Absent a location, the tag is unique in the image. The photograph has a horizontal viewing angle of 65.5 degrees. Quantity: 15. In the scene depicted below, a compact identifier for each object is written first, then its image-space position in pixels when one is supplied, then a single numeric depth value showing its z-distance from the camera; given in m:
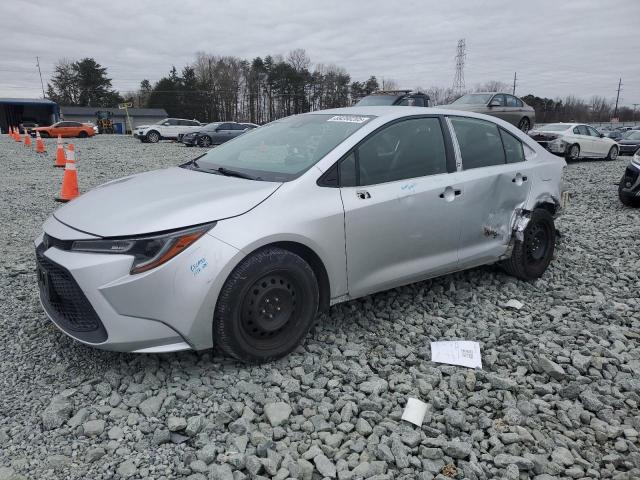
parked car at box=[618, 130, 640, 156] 21.28
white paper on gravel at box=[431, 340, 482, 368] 3.16
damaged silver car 2.63
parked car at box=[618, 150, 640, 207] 8.29
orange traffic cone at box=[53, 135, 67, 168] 12.94
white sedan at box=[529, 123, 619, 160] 15.88
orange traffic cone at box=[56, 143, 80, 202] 7.49
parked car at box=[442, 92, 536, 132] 14.09
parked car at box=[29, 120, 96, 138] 35.78
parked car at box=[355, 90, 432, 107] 13.90
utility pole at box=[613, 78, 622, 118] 89.12
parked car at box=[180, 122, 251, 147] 24.20
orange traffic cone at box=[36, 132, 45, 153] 17.83
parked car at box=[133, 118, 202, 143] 28.36
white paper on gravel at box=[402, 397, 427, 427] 2.58
